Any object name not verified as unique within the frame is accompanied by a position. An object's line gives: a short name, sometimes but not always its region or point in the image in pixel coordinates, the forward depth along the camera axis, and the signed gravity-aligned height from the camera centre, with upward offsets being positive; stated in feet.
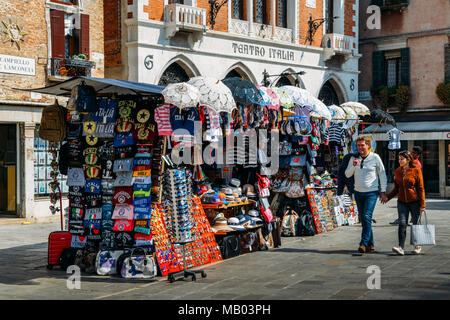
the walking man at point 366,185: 34.55 -1.21
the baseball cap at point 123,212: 30.22 -2.22
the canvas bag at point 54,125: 32.86 +1.83
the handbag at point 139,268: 29.17 -4.56
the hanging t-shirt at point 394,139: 66.67 +2.19
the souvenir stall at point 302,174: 43.06 -0.80
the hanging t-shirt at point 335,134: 50.57 +2.06
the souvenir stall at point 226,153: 31.91 +0.49
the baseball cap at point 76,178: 32.14 -0.74
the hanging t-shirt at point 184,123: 31.19 +1.81
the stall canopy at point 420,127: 85.56 +4.51
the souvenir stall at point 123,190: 29.89 -1.28
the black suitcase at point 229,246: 34.47 -4.32
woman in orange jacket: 34.22 -1.67
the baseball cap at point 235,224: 35.55 -3.29
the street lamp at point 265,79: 69.55 +8.83
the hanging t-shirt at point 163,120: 29.71 +1.85
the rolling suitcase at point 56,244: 32.24 -3.91
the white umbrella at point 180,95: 29.32 +2.92
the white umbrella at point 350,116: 52.86 +3.51
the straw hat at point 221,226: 34.60 -3.32
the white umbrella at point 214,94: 32.50 +3.29
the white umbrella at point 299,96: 43.98 +4.26
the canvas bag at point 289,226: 43.09 -4.09
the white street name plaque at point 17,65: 52.60 +7.73
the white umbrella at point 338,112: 52.19 +3.79
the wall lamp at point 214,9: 70.38 +15.97
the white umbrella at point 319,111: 44.57 +3.36
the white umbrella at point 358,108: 57.62 +4.54
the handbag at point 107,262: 30.07 -4.43
